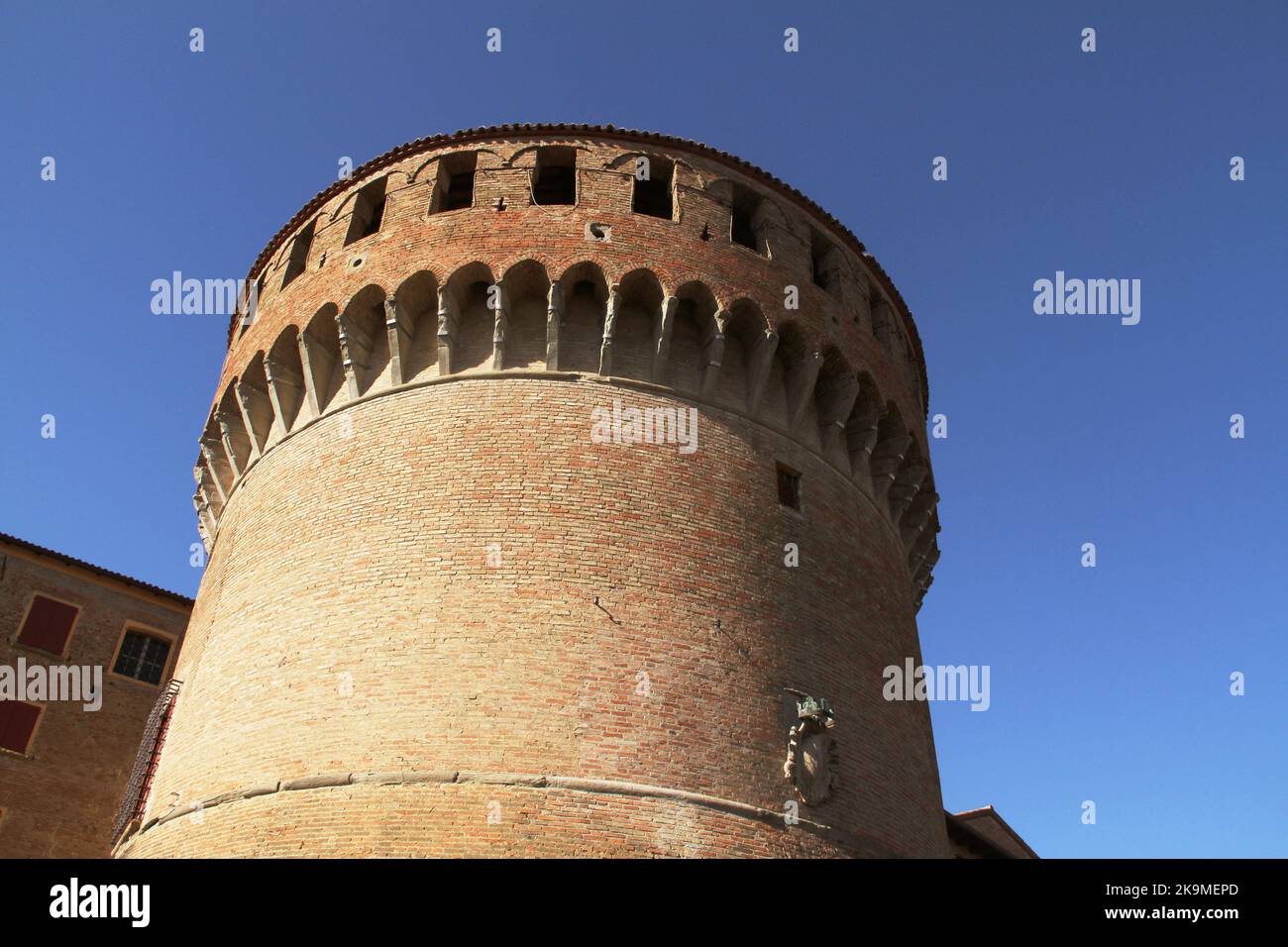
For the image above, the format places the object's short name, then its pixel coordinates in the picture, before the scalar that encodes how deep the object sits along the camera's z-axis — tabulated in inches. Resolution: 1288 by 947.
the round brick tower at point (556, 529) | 371.6
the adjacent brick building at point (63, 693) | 714.8
